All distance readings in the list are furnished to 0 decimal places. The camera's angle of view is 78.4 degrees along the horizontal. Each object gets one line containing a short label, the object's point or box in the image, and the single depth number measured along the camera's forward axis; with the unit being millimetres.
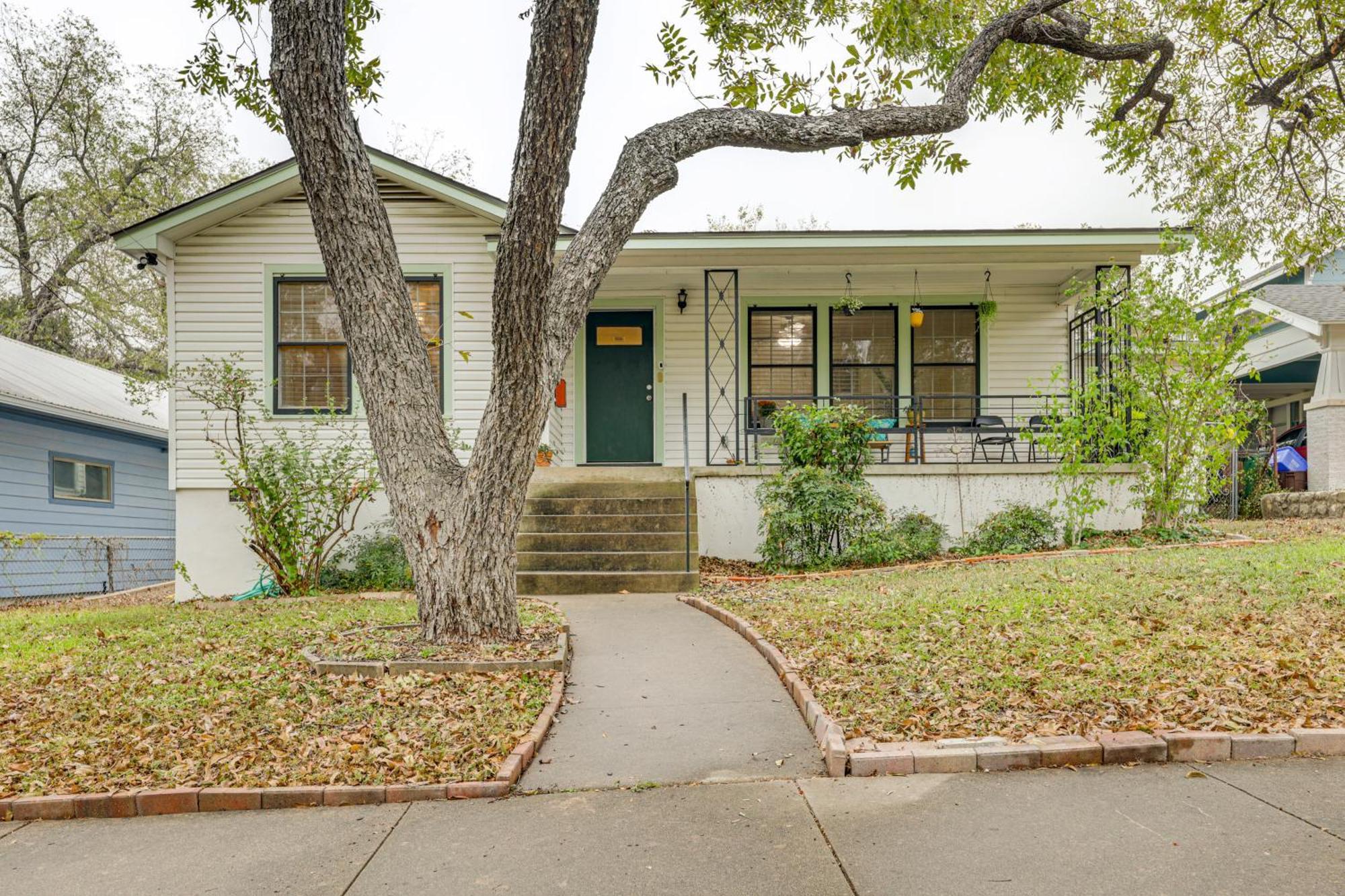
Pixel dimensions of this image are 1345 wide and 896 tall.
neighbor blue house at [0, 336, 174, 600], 12141
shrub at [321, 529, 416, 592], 9047
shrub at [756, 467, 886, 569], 8703
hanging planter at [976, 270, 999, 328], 11445
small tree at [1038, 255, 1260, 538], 8766
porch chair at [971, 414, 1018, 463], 10461
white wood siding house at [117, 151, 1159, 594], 9844
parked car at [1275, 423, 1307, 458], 14742
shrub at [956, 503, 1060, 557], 9266
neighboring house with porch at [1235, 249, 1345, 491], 12164
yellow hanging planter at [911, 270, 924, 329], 11492
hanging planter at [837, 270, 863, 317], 10930
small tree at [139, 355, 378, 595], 8844
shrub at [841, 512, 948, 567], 8883
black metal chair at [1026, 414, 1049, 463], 9495
